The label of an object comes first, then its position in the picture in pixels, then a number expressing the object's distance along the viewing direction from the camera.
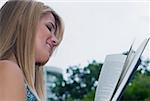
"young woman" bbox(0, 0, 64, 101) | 1.26
